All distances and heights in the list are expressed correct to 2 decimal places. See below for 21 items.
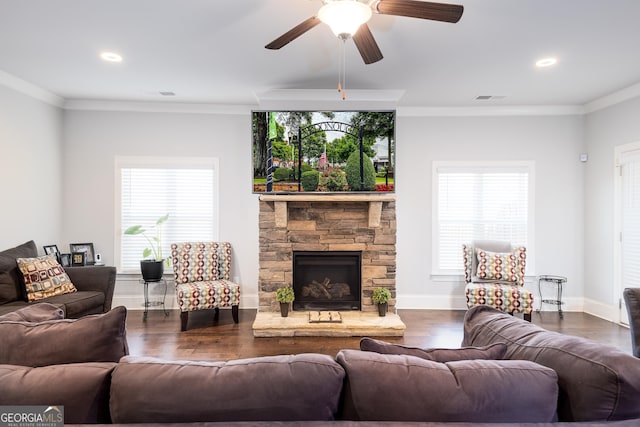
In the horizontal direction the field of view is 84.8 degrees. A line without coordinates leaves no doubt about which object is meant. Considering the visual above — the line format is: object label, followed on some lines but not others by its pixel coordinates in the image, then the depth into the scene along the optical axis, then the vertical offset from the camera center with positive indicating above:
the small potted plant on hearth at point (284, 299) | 4.03 -0.97
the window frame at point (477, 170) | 4.81 +0.31
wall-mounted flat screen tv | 4.05 +0.76
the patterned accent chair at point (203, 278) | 4.01 -0.80
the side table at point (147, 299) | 4.46 -1.11
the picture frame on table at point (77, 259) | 4.30 -0.54
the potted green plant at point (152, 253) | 4.34 -0.51
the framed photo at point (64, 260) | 4.23 -0.54
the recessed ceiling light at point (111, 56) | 3.21 +1.47
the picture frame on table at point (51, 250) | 4.28 -0.43
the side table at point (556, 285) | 4.53 -0.96
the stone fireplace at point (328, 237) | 4.21 -0.27
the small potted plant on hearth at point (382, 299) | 4.08 -0.99
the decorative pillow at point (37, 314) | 1.39 -0.41
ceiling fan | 1.81 +1.07
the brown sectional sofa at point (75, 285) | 3.23 -0.73
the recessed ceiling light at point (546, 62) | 3.29 +1.46
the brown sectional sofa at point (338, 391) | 0.98 -0.50
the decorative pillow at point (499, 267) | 4.30 -0.65
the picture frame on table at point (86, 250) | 4.45 -0.45
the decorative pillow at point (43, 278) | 3.34 -0.62
